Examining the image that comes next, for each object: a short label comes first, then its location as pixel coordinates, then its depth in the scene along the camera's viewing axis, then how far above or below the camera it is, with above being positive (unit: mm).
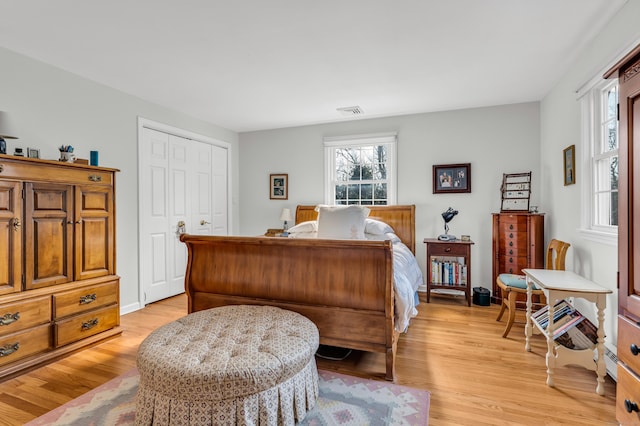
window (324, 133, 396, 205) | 4488 +649
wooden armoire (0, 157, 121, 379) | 2205 -364
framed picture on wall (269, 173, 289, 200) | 5027 +440
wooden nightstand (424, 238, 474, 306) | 3746 -674
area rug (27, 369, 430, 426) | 1706 -1105
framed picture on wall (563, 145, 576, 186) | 2846 +439
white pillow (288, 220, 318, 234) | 4037 -180
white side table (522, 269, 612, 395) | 1979 -720
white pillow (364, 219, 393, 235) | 3846 -168
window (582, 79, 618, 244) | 2375 +419
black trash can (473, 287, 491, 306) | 3725 -998
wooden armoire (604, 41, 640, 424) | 1306 -100
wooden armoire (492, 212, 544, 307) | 3398 -314
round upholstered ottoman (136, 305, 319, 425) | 1412 -741
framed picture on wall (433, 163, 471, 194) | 4078 +456
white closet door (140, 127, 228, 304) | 3789 +163
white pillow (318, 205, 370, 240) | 3510 -98
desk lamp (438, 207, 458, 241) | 3912 -76
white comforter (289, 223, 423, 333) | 2176 -532
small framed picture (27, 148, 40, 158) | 2479 +479
